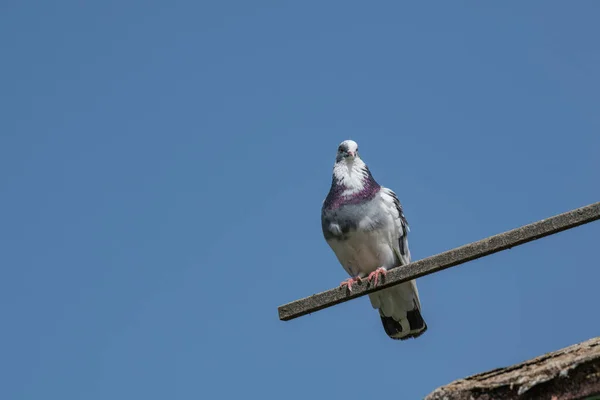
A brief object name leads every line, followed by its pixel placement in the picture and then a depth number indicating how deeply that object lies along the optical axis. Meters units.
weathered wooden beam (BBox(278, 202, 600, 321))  10.66
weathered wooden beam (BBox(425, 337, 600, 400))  8.79
